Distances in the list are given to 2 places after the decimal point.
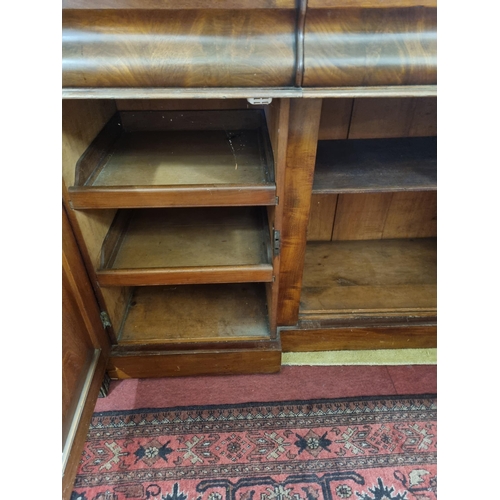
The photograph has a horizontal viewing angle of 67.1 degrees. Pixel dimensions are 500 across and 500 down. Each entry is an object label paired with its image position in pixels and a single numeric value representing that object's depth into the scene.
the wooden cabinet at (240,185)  0.57
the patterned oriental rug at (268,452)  0.88
